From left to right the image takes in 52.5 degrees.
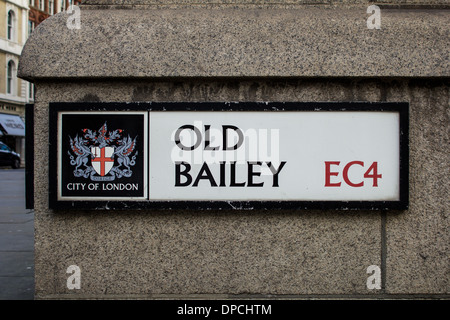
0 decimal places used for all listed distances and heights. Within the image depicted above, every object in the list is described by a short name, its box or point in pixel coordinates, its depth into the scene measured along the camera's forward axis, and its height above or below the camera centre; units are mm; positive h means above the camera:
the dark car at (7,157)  28738 +233
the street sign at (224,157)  3422 +28
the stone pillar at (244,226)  3459 -499
